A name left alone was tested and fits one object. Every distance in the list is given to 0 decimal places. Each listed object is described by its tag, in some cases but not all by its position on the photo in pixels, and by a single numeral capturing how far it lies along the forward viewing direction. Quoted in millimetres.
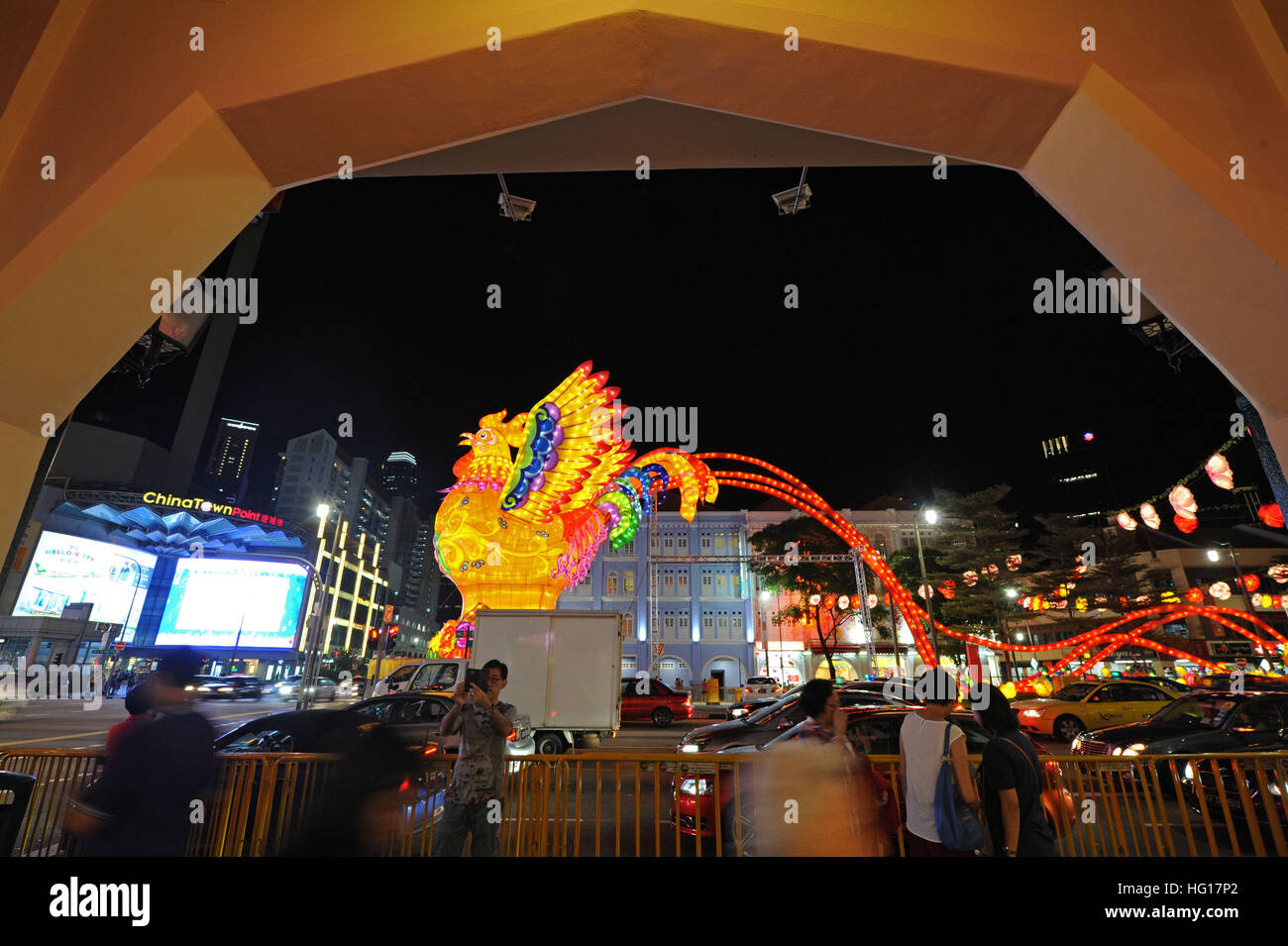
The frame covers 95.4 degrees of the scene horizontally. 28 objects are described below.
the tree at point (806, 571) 37281
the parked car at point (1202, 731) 7586
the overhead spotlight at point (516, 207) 7029
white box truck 11453
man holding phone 4539
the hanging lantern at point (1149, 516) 18203
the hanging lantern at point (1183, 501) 15437
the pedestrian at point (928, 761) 3805
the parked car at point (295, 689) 30056
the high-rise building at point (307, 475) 96875
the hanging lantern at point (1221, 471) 13497
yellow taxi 13180
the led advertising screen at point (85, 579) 31344
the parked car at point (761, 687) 28209
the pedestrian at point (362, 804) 2803
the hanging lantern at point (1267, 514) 15008
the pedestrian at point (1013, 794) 3656
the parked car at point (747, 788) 5598
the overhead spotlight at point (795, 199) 7000
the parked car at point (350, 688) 37512
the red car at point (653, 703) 20141
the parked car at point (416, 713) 9023
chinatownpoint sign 38125
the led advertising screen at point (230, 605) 34188
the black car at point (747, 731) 9211
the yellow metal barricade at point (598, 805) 5043
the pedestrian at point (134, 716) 3371
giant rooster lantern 16781
